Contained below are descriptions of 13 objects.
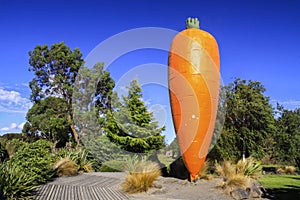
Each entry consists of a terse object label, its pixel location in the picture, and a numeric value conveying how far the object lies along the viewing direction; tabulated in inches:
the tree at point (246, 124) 662.5
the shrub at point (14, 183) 244.5
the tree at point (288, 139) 804.6
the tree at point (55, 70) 887.1
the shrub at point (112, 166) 560.6
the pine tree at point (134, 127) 617.0
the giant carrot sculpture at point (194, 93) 350.0
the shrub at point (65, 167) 425.7
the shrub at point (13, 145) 715.2
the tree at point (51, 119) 850.3
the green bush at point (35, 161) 323.0
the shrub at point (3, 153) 507.2
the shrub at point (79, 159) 505.7
